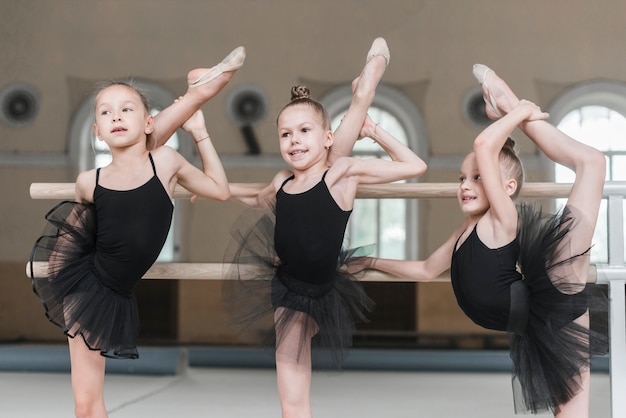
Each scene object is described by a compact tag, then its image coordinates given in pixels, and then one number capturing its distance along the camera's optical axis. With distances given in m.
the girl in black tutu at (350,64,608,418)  3.92
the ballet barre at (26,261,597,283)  4.25
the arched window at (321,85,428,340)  12.32
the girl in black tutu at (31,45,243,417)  4.06
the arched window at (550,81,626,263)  12.63
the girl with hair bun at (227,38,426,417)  4.08
